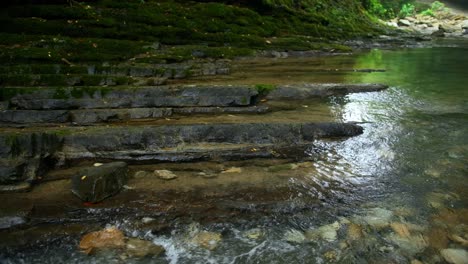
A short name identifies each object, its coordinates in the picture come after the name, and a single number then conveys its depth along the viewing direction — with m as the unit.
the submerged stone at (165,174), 4.02
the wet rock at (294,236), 3.07
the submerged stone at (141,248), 2.88
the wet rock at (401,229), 3.17
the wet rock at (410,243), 2.96
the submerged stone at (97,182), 3.48
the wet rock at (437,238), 3.03
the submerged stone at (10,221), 3.06
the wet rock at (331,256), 2.86
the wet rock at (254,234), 3.10
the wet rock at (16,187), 3.56
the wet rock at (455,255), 2.84
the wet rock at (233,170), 4.23
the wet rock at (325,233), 3.10
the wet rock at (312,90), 7.47
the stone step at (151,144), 3.96
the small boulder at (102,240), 2.93
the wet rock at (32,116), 5.30
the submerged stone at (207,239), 3.00
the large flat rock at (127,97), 5.83
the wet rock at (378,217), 3.30
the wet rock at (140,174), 4.05
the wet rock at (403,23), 41.78
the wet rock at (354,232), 3.11
